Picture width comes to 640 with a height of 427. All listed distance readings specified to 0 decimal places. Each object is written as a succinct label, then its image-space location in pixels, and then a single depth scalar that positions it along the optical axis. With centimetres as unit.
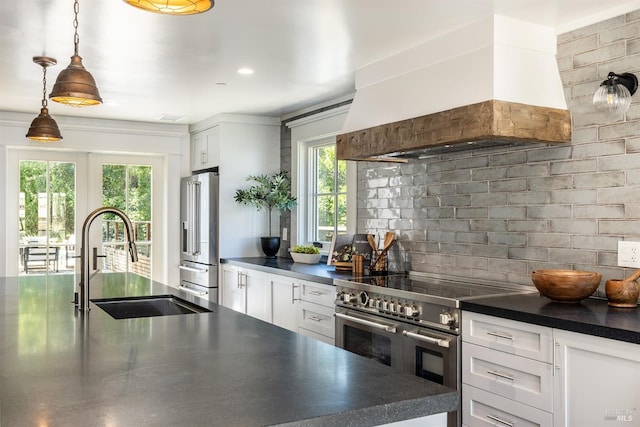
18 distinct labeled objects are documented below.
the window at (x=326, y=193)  519
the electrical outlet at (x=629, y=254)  274
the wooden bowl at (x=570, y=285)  272
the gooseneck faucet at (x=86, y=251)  248
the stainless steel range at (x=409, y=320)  294
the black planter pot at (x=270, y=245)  577
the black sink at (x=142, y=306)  292
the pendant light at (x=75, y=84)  240
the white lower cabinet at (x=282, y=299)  405
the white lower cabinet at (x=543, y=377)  222
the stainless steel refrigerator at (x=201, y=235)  585
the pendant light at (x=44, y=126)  369
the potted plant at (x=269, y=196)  570
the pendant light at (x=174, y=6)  173
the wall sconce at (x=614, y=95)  268
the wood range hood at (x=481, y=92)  292
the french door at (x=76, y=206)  588
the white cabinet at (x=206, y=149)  593
